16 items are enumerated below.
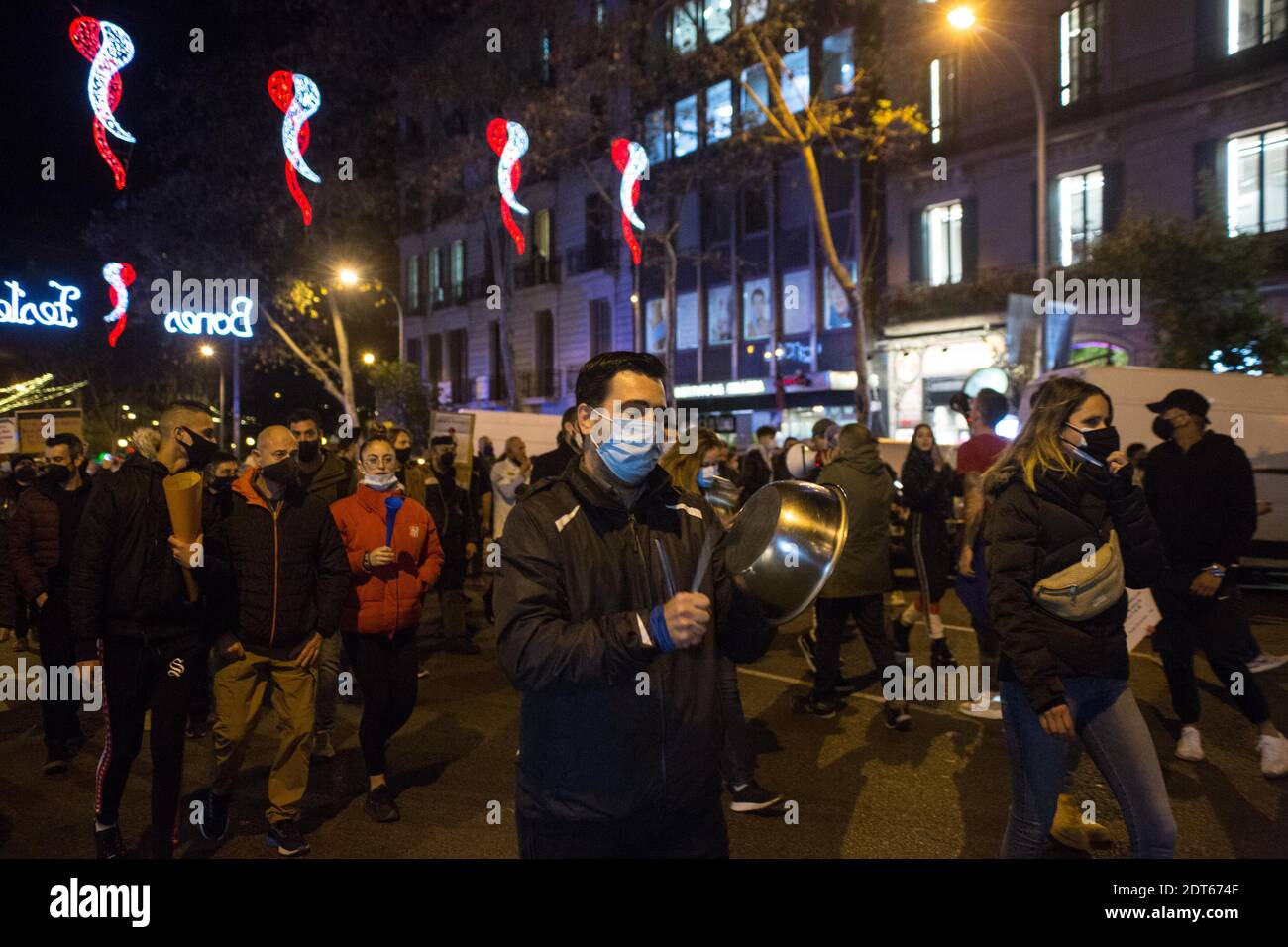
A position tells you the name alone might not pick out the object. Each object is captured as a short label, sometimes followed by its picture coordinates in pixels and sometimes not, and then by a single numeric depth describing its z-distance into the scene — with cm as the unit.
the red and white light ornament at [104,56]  1182
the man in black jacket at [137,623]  423
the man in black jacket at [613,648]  227
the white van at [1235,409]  1154
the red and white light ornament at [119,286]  2098
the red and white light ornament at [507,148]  2008
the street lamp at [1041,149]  1567
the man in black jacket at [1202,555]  521
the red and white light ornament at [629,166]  2025
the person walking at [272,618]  454
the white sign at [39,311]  1434
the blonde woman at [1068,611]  310
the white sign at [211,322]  2288
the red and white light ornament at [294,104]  1819
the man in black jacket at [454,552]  896
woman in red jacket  508
